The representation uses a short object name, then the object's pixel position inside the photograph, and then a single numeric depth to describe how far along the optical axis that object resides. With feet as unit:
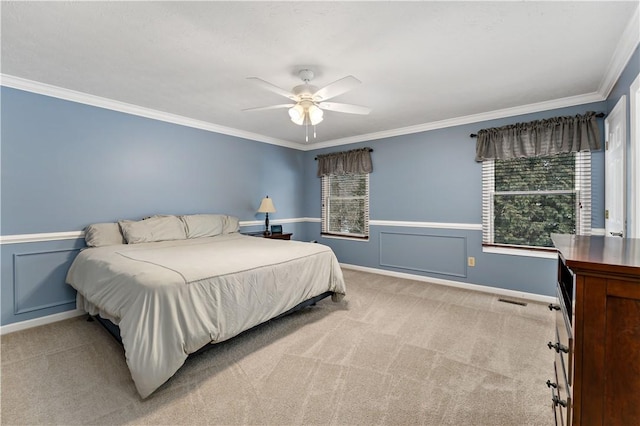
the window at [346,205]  16.57
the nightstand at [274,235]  15.20
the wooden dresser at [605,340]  2.51
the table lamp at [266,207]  15.34
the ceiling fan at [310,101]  7.84
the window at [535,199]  10.51
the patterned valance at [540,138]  10.03
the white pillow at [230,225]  13.64
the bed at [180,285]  5.98
